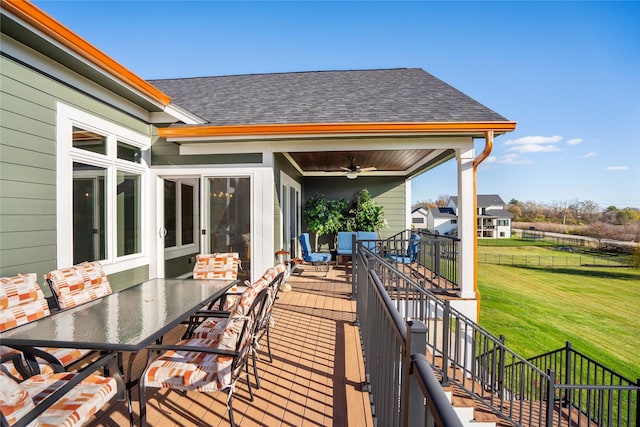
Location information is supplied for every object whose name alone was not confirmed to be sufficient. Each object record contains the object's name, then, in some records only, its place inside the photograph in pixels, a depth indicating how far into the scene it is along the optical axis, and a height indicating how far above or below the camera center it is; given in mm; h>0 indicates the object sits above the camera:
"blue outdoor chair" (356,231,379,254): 8039 -558
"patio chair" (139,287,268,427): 1890 -1003
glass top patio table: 1754 -738
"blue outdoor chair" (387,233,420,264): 6786 -875
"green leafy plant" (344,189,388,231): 8922 -15
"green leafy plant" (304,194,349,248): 8523 +23
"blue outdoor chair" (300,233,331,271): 7030 -949
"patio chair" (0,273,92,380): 1881 -758
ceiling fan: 7277 +1171
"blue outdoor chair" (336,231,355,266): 7968 -688
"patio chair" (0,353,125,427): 1204 -1000
